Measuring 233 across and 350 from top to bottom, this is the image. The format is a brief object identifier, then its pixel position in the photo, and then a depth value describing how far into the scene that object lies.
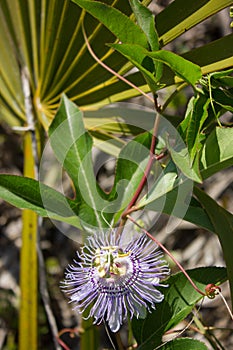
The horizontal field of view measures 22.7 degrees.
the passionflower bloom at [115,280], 0.62
